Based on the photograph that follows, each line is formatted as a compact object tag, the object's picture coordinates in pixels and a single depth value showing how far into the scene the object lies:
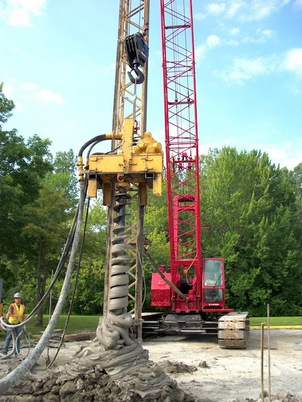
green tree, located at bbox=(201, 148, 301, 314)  34.38
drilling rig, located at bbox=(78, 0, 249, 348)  6.83
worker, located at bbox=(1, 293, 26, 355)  10.86
